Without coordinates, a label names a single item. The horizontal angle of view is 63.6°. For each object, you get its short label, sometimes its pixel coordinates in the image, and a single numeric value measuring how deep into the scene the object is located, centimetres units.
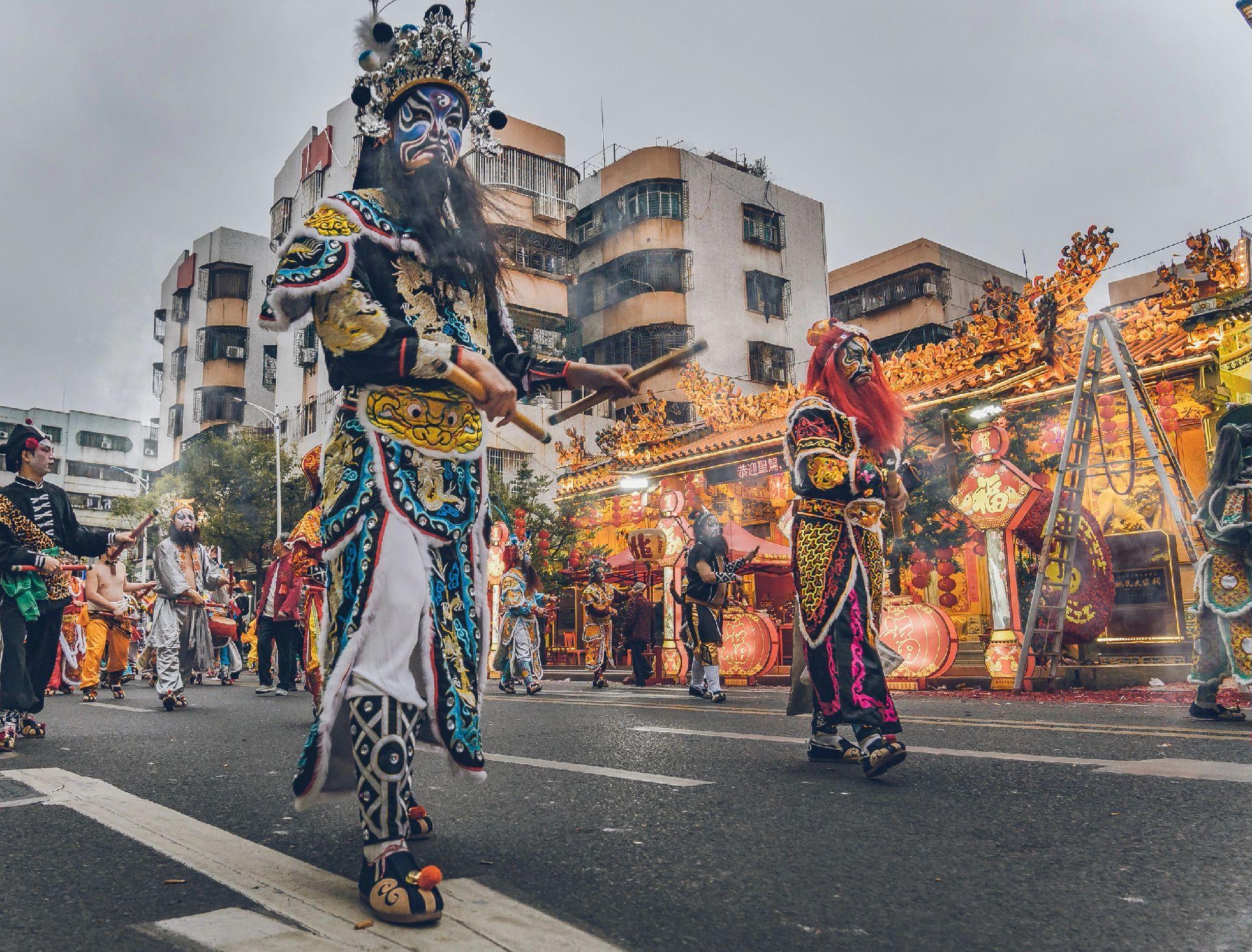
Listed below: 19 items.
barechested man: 1199
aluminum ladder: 959
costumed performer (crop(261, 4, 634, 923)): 249
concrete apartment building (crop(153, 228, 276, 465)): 5456
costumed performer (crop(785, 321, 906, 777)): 447
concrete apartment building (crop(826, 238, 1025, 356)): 3850
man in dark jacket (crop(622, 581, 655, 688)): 1506
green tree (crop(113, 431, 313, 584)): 3559
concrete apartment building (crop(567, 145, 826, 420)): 3712
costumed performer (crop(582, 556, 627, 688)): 1486
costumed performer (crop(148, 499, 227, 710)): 1026
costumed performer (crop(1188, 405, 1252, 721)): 637
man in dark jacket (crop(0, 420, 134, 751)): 633
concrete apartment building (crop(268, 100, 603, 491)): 3969
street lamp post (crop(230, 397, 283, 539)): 3479
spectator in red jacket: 1230
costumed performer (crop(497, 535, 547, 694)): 1257
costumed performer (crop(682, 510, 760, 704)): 1080
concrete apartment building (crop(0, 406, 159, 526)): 8025
